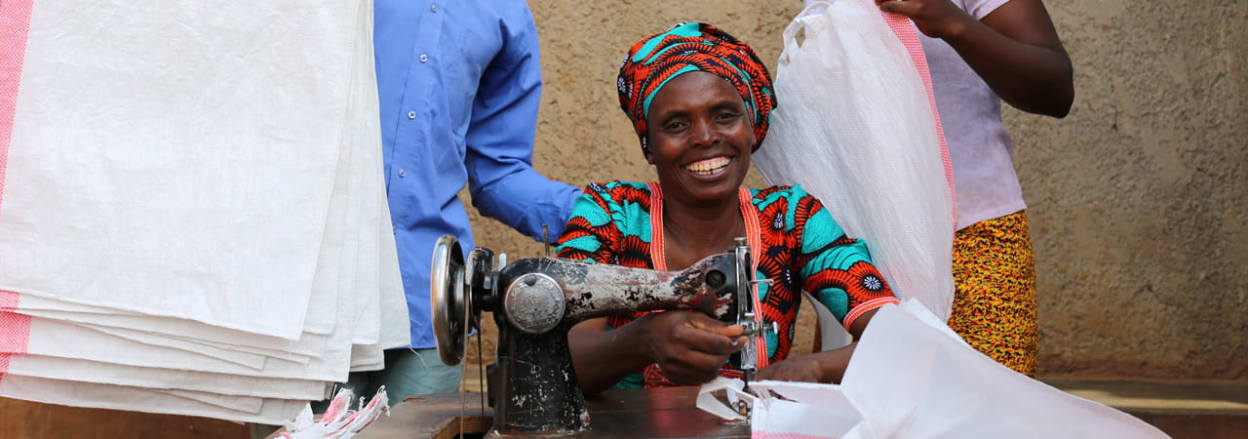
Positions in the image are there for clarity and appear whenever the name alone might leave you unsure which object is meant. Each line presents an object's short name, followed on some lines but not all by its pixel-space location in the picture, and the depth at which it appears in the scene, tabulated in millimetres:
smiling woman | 2139
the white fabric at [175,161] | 1847
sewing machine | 1714
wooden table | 1668
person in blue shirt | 2271
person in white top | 2084
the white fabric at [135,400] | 1875
